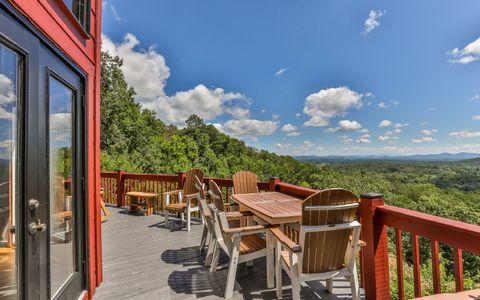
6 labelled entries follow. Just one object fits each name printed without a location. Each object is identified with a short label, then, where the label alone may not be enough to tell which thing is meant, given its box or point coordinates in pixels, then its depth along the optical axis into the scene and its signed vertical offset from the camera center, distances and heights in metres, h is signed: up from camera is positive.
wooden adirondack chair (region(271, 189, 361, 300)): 2.10 -0.74
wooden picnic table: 2.64 -0.62
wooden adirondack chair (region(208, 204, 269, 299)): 2.62 -1.00
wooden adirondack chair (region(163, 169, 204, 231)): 4.98 -0.83
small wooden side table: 6.06 -1.06
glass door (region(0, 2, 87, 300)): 1.44 -0.04
